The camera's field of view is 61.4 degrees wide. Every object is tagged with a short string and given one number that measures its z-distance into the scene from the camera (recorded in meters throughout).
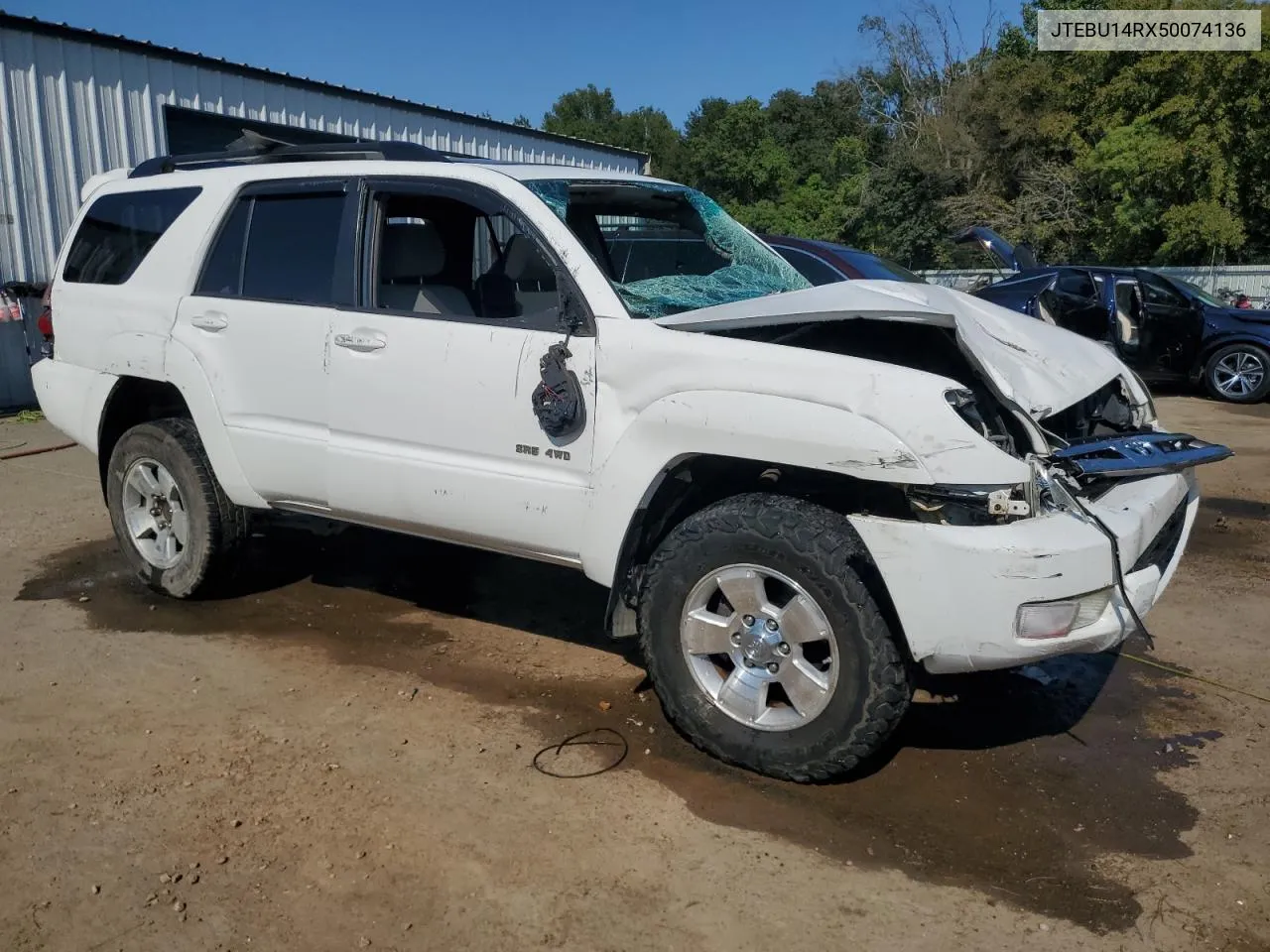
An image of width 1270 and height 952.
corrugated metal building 10.95
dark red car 8.51
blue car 12.60
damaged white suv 3.21
